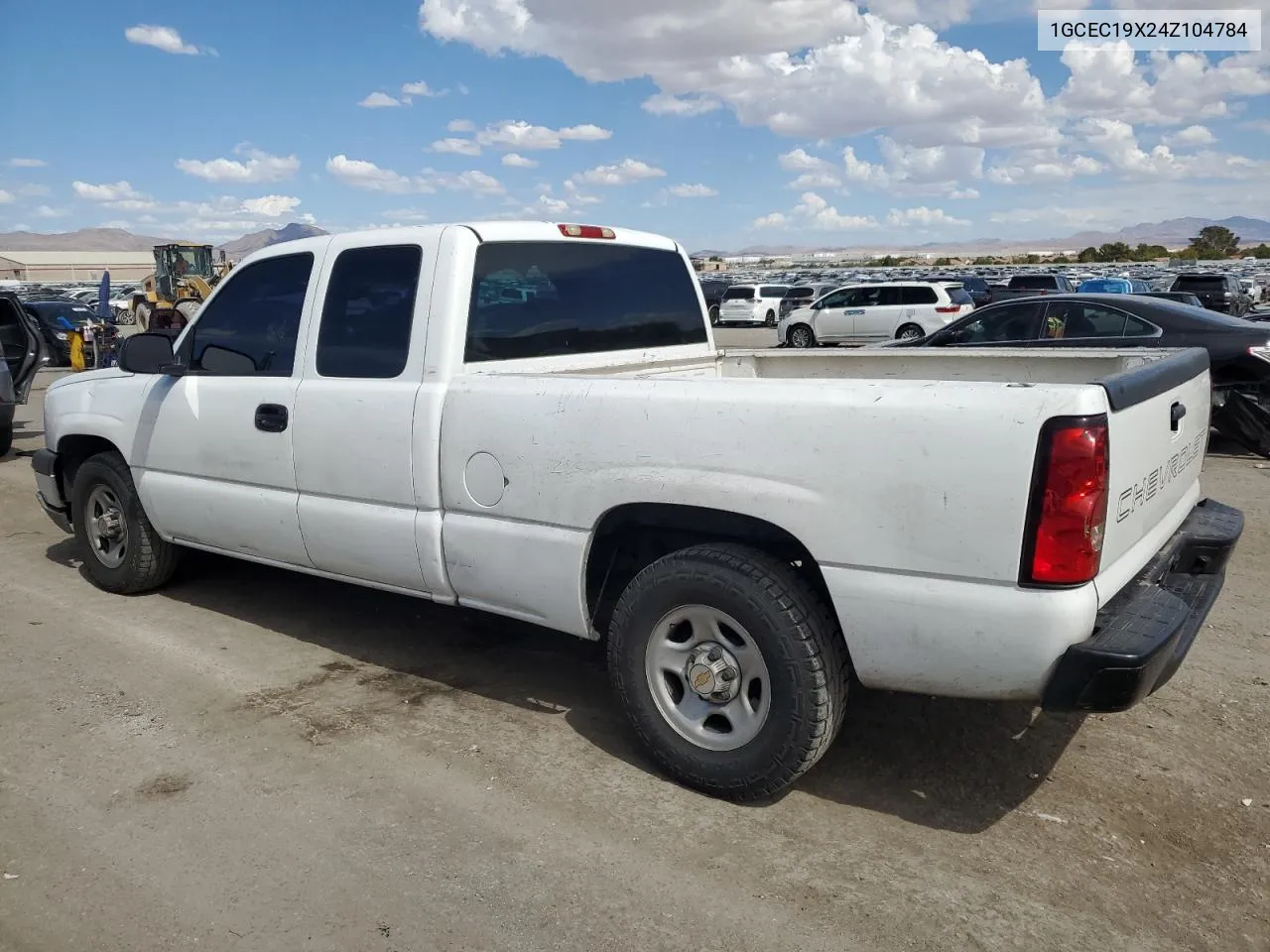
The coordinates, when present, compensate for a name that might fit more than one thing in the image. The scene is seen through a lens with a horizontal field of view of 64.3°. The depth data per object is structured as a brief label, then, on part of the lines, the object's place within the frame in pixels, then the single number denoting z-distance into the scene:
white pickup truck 2.82
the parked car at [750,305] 37.72
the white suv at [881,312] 24.78
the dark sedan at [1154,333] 9.65
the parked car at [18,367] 11.02
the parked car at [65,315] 24.31
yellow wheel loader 28.34
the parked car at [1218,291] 24.67
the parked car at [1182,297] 21.13
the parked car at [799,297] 38.64
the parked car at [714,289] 42.91
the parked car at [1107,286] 28.48
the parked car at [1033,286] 30.85
